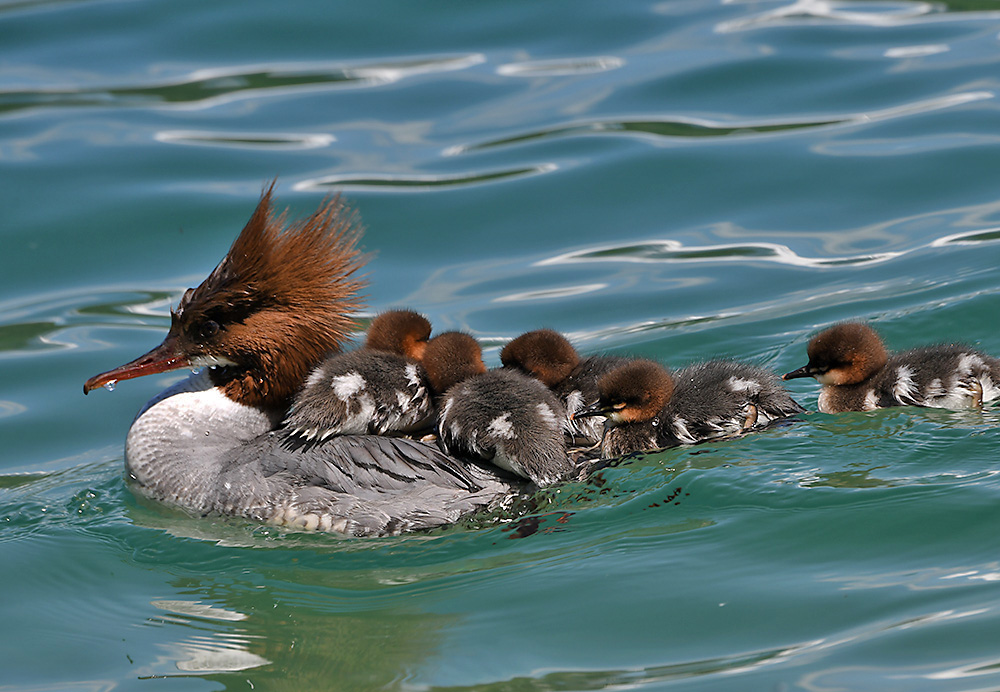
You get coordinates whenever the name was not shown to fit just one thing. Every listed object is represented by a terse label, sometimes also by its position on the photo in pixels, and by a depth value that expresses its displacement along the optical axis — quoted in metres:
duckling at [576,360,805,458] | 10.95
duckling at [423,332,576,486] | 10.41
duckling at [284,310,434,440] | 10.54
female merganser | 10.52
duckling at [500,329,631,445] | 11.52
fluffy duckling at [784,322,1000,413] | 11.15
